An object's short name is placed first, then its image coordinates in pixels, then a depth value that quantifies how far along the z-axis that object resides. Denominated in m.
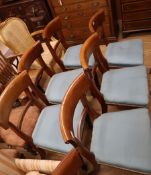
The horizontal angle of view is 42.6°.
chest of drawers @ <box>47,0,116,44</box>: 2.55
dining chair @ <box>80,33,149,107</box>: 1.37
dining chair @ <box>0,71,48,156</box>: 1.30
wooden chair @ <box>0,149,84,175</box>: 1.29
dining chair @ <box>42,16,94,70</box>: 1.91
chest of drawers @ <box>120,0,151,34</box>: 2.44
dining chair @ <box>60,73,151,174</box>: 1.05
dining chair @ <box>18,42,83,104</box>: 1.62
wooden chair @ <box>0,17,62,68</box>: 2.14
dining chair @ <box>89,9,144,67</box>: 1.73
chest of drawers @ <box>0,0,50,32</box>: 2.78
